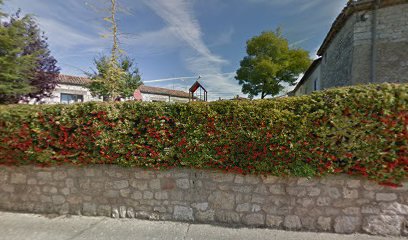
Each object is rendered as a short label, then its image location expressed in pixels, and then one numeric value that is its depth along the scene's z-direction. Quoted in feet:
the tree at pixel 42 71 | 22.95
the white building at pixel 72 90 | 60.70
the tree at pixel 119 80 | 20.85
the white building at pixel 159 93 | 86.28
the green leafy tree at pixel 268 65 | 64.23
